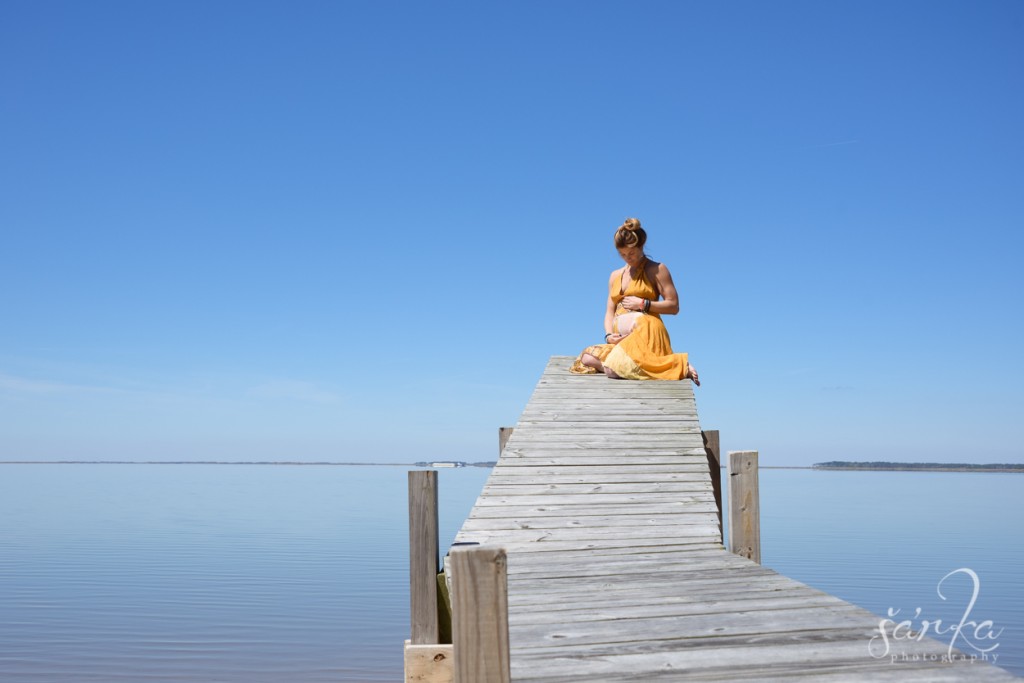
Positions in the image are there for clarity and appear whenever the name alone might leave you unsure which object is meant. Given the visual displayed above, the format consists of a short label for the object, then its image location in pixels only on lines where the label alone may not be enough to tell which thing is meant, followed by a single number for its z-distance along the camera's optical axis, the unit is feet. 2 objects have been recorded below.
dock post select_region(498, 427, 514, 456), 31.32
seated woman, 32.58
